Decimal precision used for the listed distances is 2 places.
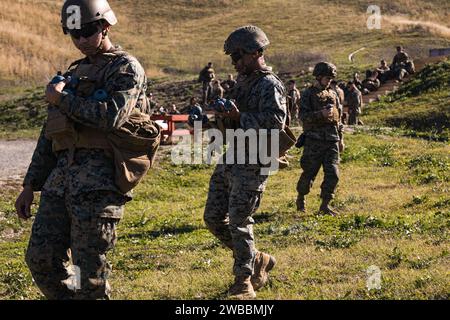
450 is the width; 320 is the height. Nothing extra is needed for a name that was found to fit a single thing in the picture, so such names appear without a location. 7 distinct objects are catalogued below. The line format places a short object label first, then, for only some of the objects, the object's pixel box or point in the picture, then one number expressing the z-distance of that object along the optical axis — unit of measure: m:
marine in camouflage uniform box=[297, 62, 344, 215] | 13.84
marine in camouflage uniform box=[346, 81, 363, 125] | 33.00
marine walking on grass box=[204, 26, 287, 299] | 7.74
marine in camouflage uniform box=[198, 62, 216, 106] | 41.06
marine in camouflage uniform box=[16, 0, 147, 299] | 6.07
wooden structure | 24.88
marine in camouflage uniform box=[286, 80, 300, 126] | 33.00
